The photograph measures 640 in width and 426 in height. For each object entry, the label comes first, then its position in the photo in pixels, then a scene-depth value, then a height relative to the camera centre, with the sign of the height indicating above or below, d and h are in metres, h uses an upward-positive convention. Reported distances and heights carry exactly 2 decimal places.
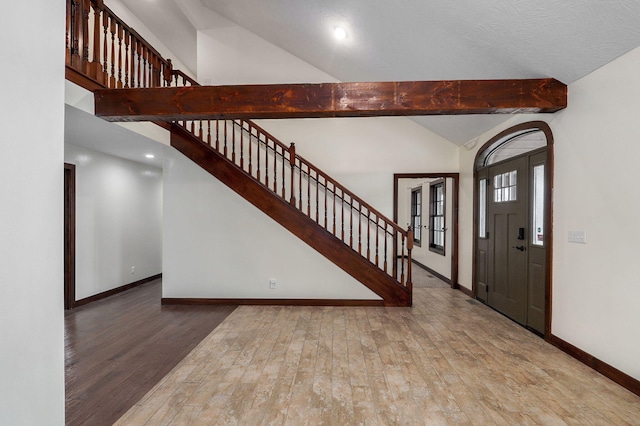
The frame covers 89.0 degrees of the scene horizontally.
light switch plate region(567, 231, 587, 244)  2.98 -0.24
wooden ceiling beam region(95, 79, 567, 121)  2.98 +1.03
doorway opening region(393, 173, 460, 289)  5.84 -0.20
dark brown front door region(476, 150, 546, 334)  3.75 -0.39
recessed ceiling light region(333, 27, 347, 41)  4.39 +2.42
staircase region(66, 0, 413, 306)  4.67 +0.12
